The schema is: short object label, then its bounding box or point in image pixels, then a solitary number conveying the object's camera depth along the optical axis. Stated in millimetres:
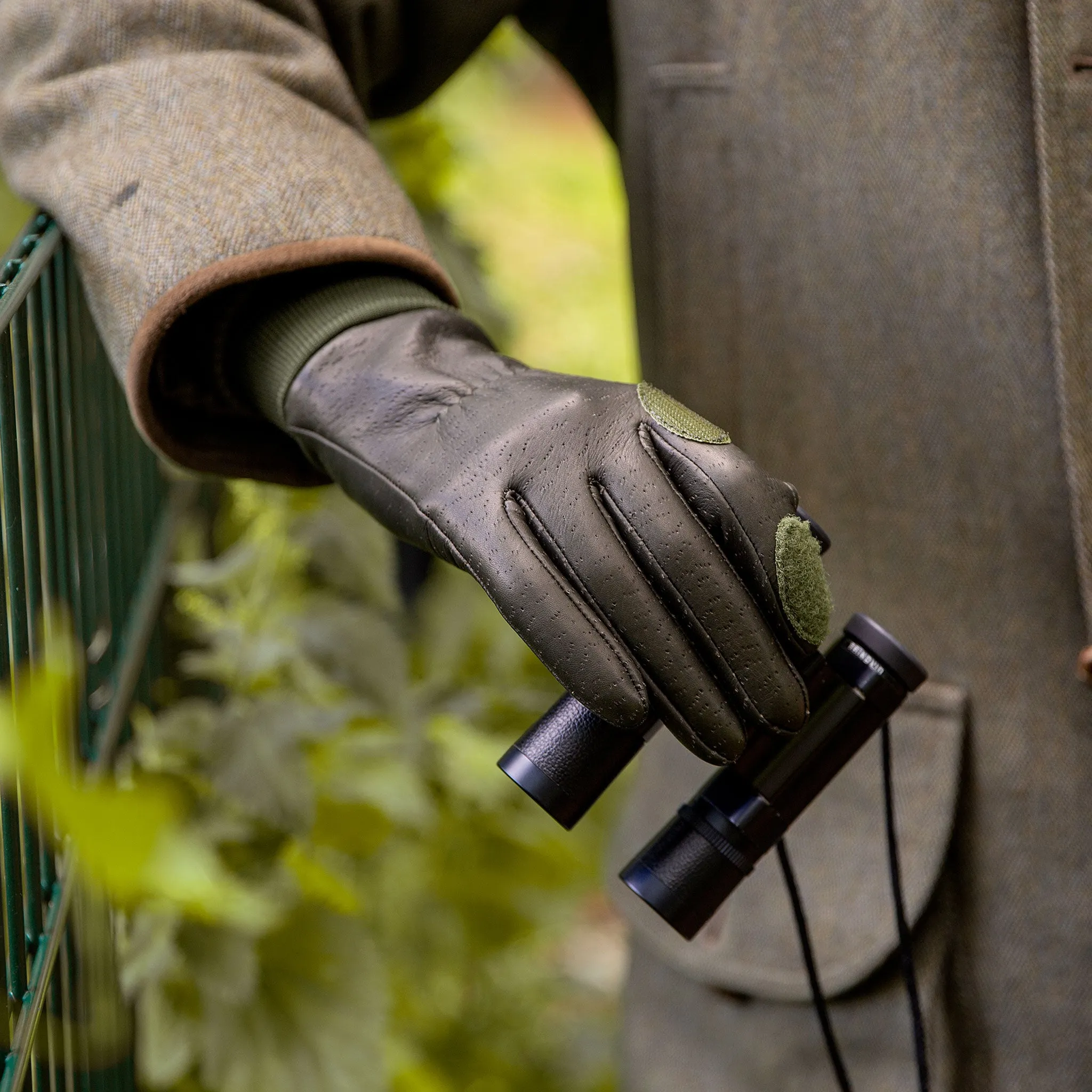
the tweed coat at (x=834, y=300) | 1428
